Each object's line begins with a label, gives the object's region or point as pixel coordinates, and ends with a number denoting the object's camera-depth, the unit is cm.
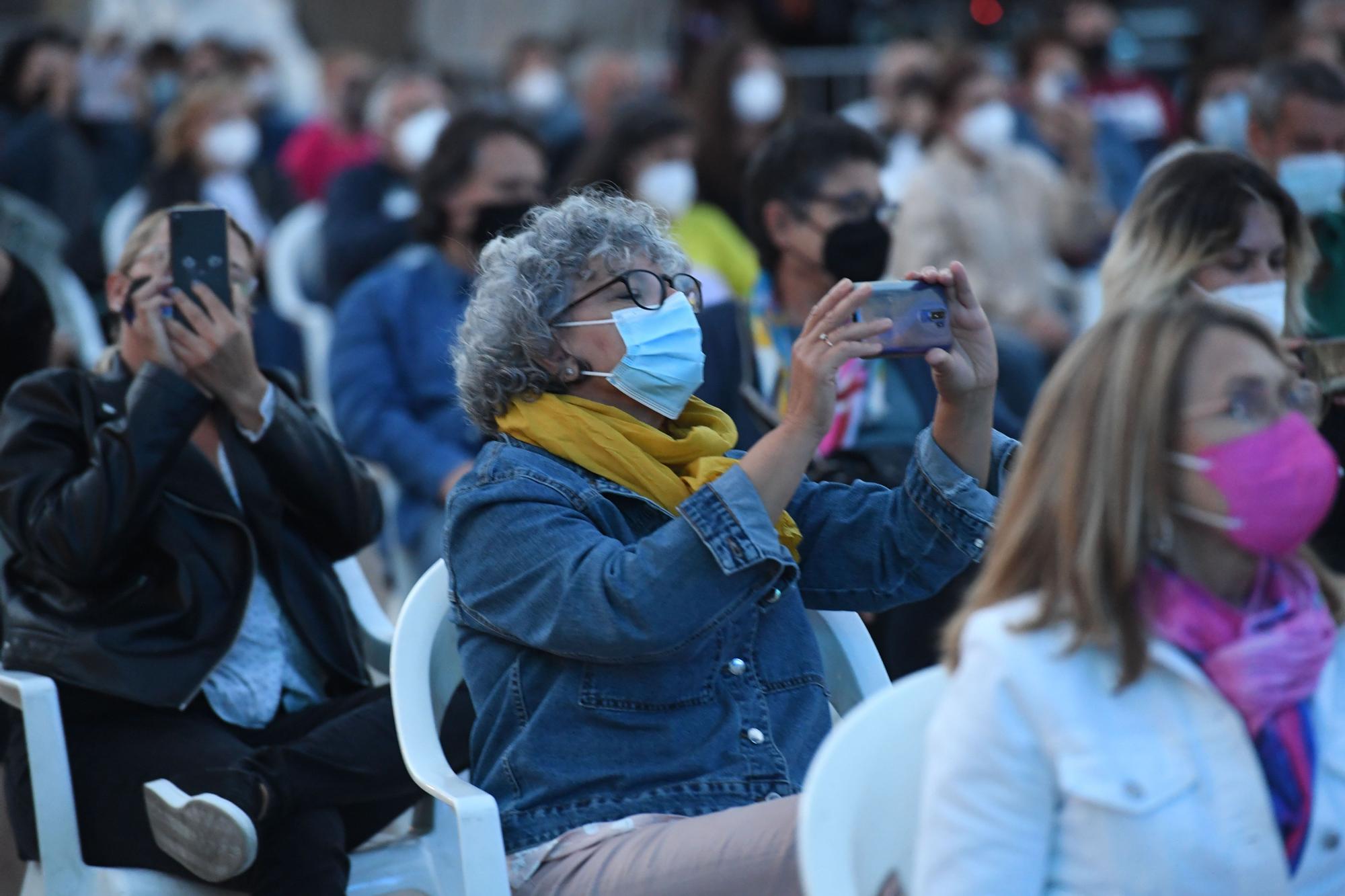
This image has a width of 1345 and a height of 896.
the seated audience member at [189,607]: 518
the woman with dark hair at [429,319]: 870
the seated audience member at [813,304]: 709
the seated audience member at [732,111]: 1300
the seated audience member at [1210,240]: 590
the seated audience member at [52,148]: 1442
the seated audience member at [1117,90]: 1881
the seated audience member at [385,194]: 1209
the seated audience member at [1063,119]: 1605
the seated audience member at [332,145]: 1691
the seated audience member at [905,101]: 1705
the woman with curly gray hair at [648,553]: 414
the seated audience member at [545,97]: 1742
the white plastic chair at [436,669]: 468
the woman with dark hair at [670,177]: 1177
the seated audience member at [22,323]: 640
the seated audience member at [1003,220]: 1116
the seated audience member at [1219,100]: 1445
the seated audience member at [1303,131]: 808
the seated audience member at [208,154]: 1365
